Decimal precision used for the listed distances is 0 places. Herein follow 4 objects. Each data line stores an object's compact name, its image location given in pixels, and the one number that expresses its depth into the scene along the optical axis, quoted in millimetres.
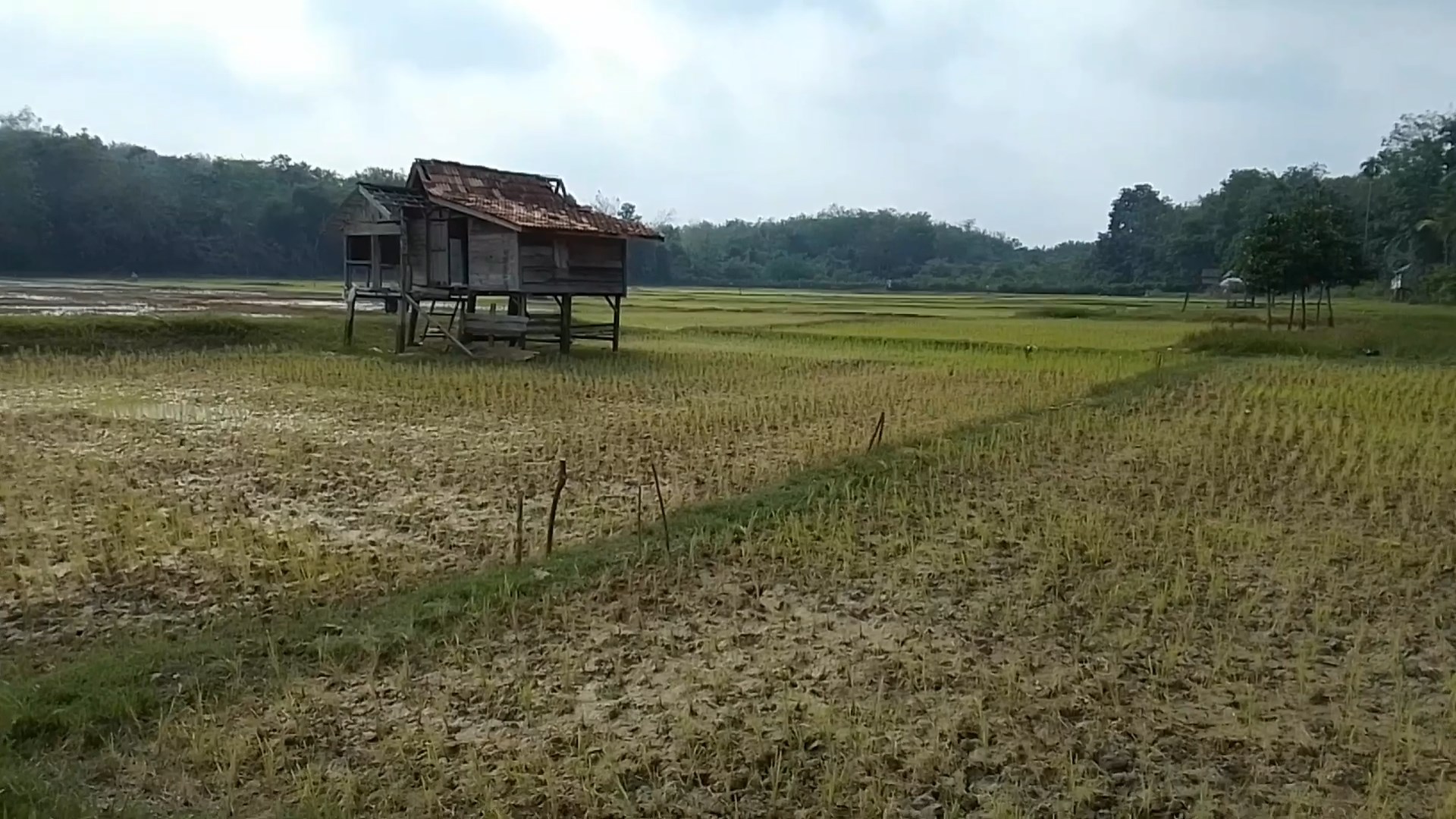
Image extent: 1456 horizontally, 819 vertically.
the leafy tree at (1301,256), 25000
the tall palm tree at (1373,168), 57744
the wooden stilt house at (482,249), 18672
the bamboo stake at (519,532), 6070
